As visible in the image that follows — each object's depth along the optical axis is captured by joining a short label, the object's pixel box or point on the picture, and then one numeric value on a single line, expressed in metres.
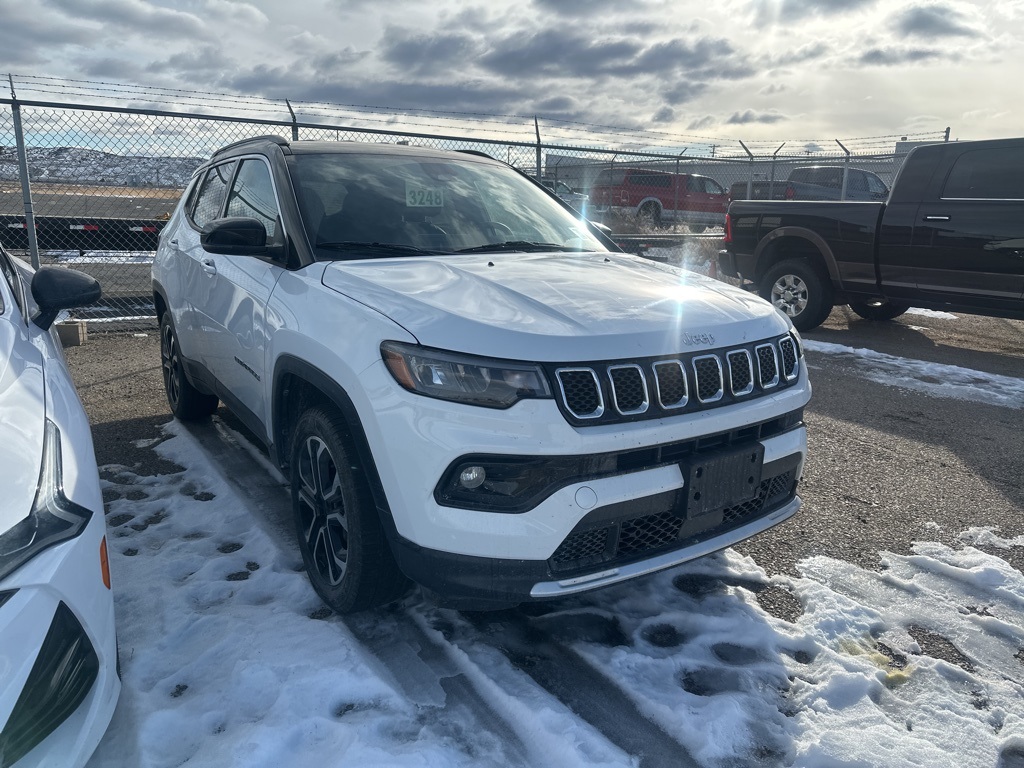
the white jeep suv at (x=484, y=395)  2.26
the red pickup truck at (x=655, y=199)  19.98
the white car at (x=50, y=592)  1.65
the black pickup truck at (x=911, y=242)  6.93
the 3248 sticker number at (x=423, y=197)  3.56
